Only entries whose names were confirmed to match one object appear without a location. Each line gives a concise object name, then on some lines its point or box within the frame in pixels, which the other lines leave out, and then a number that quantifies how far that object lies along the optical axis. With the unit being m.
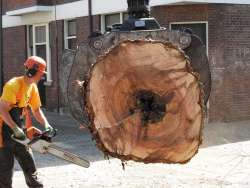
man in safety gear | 9.31
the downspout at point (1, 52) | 34.67
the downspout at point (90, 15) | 26.09
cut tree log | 6.33
